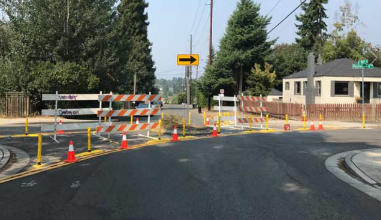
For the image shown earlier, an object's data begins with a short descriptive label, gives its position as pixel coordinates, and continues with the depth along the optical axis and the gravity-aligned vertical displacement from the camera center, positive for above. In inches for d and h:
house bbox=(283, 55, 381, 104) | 1282.0 +75.6
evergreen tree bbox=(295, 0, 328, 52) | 2536.9 +575.1
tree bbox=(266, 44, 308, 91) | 2201.0 +258.8
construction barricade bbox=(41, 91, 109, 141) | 518.0 -9.0
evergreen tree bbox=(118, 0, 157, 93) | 2204.7 +419.6
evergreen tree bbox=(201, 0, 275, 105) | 1686.8 +281.6
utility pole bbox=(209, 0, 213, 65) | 1835.6 +377.0
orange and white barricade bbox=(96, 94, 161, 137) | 524.4 -11.0
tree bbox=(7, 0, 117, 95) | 1090.1 +206.0
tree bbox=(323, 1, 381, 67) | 1963.6 +323.9
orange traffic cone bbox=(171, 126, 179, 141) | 566.7 -49.8
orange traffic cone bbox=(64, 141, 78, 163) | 382.9 -53.9
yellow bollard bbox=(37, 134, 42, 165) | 366.8 -51.0
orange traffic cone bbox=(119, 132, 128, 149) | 479.2 -51.5
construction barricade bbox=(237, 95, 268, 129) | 742.4 -7.9
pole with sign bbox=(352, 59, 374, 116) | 919.8 +105.8
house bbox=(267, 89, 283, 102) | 1966.5 +57.8
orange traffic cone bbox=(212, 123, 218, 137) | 624.6 -47.3
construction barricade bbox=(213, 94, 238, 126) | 746.8 -5.5
